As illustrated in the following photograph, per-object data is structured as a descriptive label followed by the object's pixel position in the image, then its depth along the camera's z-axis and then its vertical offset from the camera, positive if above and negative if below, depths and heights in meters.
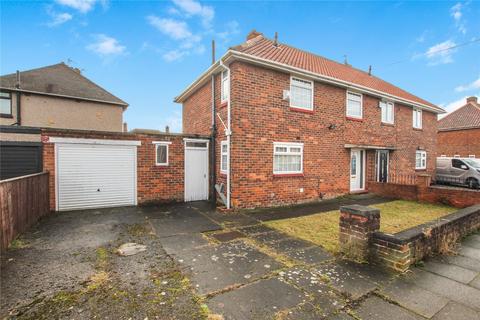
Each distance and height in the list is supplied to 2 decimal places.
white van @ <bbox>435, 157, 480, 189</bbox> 13.77 -0.90
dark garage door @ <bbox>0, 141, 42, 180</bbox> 6.89 -0.01
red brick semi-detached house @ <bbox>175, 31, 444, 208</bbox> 8.00 +1.45
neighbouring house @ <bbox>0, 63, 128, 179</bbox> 13.35 +3.65
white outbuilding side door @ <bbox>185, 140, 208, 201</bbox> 9.43 -0.52
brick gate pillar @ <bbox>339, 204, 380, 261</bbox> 3.87 -1.26
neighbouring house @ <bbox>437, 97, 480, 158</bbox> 21.81 +2.59
